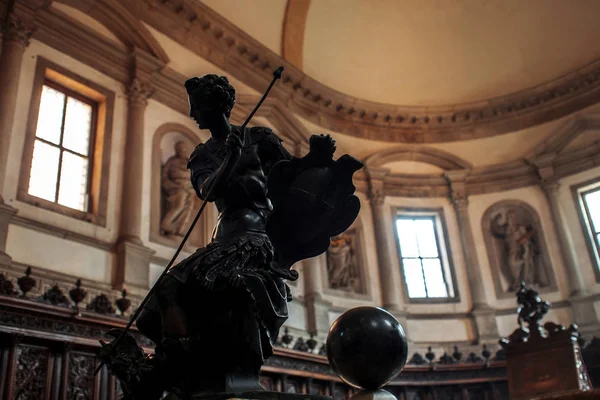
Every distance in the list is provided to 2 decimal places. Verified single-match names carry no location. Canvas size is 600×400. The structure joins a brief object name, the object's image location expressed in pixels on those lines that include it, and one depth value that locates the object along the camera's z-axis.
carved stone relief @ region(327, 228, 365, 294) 13.59
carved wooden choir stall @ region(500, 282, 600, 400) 9.62
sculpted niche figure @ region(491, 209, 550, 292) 14.56
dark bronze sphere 3.65
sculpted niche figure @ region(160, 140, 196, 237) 10.36
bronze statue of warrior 2.58
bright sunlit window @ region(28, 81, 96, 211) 8.98
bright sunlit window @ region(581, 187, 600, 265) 14.23
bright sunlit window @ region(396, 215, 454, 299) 14.68
